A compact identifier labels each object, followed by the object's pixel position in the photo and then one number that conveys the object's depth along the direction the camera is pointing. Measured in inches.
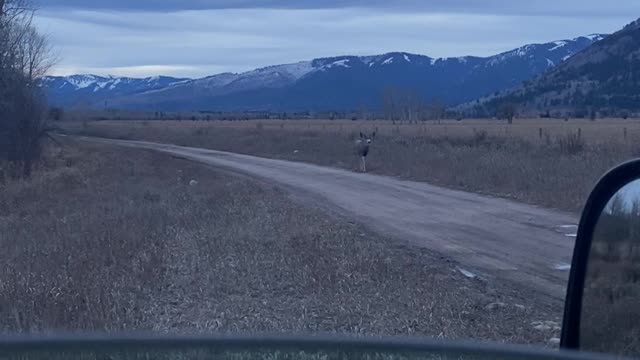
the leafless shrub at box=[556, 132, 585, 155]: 1608.0
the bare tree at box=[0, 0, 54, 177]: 1686.8
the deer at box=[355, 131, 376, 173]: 1604.3
